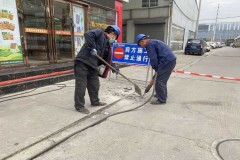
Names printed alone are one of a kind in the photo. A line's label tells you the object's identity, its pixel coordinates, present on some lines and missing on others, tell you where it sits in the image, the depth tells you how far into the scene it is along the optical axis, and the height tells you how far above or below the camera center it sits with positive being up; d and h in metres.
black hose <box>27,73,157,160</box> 2.63 -1.41
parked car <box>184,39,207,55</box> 20.97 -0.13
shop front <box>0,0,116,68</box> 6.00 +0.52
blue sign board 6.70 -0.33
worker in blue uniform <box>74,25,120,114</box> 3.87 -0.33
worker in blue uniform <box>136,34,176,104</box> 4.73 -0.37
